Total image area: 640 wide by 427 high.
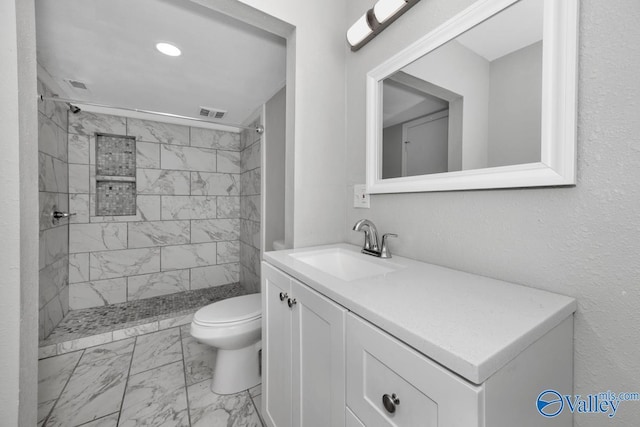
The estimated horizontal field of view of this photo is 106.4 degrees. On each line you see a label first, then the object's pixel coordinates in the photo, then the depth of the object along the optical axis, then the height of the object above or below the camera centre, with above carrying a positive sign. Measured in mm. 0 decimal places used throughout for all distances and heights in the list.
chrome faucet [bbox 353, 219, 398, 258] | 1105 -147
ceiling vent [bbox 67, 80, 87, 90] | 2002 +1066
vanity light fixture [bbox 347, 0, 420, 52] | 1083 +935
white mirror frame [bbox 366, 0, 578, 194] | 635 +292
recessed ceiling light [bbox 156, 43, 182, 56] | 1578 +1081
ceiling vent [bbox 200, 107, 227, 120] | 2620 +1096
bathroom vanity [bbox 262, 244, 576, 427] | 406 -293
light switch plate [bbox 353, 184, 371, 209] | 1336 +77
